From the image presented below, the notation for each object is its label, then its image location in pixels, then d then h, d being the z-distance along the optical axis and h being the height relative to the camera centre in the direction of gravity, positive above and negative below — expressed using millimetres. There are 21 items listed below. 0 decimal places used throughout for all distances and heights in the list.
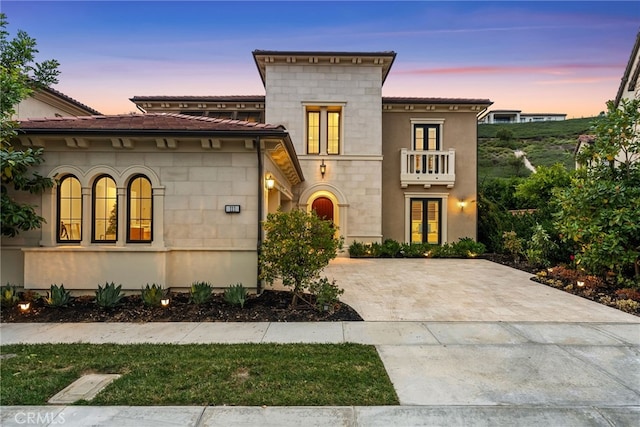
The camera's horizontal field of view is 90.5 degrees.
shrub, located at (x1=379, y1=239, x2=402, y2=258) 13719 -1447
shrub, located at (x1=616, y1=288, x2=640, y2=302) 6754 -1618
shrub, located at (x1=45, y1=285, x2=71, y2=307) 5945 -1602
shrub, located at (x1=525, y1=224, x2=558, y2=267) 10438 -950
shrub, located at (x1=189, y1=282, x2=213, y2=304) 6242 -1560
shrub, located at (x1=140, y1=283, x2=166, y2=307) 6104 -1601
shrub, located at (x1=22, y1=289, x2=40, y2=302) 6355 -1687
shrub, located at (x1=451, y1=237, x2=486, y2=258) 13930 -1386
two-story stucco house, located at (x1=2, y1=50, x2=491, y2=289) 6637 +282
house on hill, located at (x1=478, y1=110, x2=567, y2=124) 74125 +24521
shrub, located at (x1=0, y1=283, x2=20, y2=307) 5977 -1634
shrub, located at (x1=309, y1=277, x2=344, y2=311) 5957 -1469
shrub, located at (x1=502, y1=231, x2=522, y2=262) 12516 -1037
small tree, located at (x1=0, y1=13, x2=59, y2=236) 5430 +1614
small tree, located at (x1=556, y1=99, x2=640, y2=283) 7020 +417
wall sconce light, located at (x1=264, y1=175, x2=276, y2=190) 7471 +797
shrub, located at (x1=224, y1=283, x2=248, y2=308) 6133 -1580
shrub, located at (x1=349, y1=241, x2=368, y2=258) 13789 -1474
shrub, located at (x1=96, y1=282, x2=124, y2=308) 5883 -1555
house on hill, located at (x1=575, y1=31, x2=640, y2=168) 11172 +5309
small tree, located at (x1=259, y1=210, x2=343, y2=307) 6008 -612
